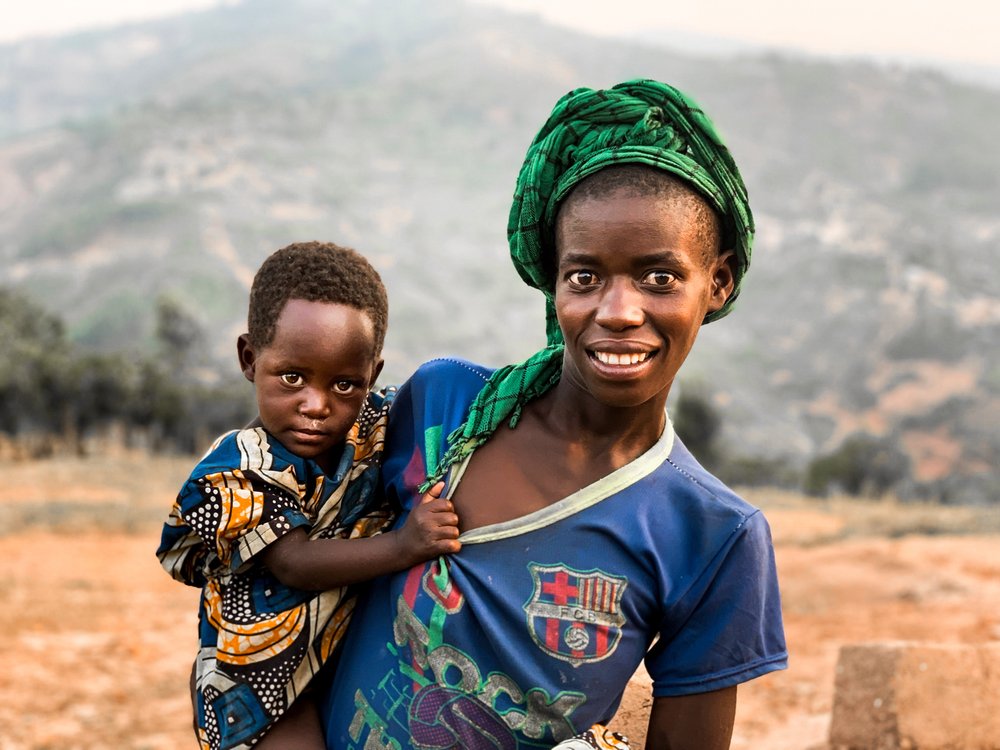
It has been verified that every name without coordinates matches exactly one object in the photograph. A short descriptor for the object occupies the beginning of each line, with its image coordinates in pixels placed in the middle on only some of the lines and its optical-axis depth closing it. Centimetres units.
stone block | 346
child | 175
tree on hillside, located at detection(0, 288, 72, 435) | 2123
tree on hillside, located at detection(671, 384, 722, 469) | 2598
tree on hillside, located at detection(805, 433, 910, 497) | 2323
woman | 157
